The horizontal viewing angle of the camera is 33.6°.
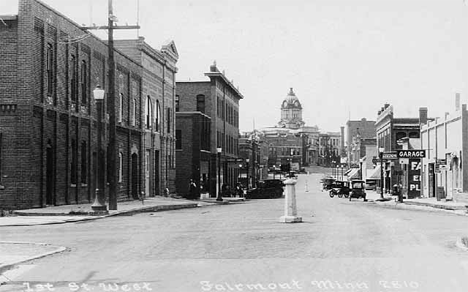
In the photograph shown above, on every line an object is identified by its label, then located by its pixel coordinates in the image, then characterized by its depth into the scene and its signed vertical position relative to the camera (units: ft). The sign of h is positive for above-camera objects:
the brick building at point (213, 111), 238.27 +20.09
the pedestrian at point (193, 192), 182.85 -5.18
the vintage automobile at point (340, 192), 247.23 -7.22
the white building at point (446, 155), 169.17 +3.30
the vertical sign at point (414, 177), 204.23 -2.23
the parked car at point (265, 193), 229.04 -6.85
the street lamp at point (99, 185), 91.45 -1.71
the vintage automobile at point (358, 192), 209.87 -6.22
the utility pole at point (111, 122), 97.71 +6.26
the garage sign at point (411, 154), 150.78 +2.98
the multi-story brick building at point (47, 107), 96.48 +8.70
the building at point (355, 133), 486.79 +24.42
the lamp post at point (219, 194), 185.65 -5.94
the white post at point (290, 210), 76.14 -4.00
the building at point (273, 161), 611.96 +7.27
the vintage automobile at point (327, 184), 370.10 -7.40
